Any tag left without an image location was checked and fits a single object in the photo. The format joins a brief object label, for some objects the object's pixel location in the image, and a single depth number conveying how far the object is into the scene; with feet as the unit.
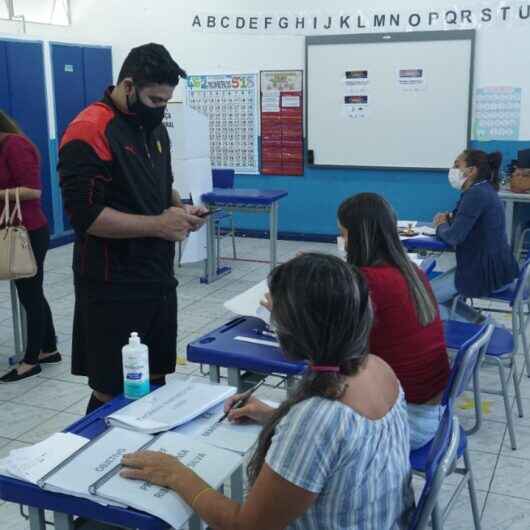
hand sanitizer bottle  5.74
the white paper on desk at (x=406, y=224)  13.89
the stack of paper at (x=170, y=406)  5.19
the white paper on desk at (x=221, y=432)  5.00
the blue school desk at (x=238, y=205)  17.84
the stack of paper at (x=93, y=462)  4.36
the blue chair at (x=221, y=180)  19.75
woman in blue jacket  11.62
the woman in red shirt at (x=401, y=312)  6.64
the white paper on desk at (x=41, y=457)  4.55
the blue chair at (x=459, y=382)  6.15
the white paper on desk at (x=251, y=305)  7.46
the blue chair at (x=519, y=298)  9.82
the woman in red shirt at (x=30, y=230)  11.25
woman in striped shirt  3.91
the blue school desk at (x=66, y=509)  4.16
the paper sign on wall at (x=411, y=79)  21.25
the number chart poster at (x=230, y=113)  23.91
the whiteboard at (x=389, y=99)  21.01
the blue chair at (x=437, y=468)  4.55
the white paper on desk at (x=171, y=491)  4.18
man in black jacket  6.58
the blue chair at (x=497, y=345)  9.14
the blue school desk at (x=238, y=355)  6.59
